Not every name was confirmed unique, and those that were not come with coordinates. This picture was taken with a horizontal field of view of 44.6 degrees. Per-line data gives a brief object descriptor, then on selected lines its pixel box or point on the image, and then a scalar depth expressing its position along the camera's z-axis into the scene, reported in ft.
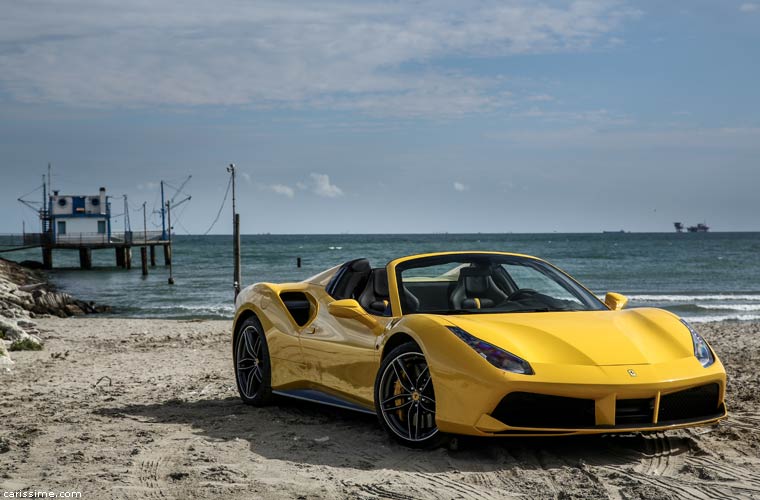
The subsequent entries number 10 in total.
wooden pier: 250.98
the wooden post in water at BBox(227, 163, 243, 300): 102.78
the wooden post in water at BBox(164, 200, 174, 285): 219.82
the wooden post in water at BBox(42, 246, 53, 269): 249.14
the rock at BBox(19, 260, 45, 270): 250.57
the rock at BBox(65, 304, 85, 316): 96.27
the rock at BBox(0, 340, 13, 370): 38.50
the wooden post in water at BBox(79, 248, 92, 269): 255.91
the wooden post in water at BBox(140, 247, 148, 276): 207.19
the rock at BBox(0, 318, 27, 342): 48.96
